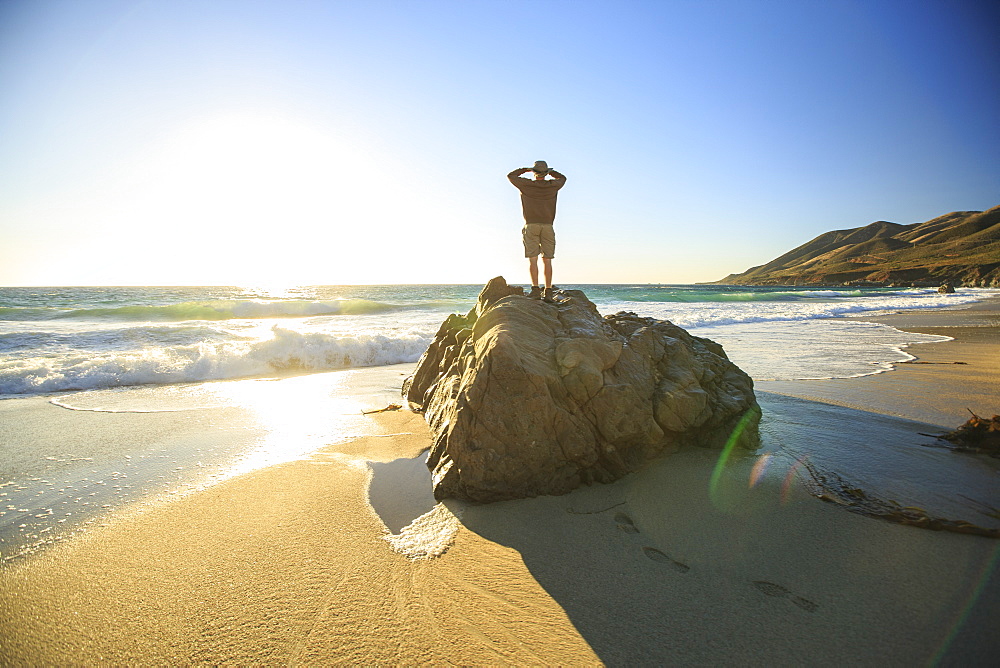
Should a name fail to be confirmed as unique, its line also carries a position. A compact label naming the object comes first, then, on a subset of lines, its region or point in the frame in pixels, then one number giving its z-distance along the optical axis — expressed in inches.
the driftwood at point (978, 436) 156.6
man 225.0
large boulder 130.6
